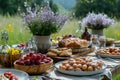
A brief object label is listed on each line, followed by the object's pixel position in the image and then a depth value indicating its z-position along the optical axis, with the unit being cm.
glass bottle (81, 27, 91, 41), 195
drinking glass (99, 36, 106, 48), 191
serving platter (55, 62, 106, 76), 125
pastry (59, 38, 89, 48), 169
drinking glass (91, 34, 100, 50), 189
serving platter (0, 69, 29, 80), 115
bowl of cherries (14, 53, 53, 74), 126
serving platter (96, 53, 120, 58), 160
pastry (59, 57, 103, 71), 127
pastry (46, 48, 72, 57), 153
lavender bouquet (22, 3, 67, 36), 161
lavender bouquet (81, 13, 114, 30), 209
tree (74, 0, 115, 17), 1019
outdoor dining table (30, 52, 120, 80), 123
